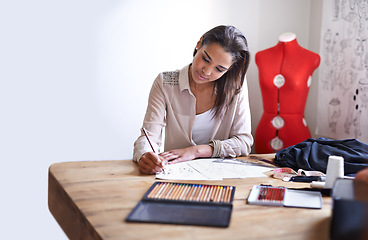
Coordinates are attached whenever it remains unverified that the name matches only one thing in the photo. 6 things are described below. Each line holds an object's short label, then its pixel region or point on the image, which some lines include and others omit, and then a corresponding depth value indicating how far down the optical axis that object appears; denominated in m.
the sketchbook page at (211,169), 1.62
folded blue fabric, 1.68
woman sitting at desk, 1.98
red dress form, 3.05
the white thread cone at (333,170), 1.40
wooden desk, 1.06
